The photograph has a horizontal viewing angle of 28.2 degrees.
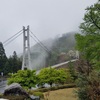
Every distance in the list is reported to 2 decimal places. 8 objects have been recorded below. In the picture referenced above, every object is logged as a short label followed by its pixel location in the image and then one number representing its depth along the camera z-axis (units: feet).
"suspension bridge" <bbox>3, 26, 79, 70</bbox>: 108.36
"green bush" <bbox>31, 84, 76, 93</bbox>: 58.94
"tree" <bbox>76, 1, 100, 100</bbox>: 33.50
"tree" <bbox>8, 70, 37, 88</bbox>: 59.71
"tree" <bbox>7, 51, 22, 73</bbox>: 129.84
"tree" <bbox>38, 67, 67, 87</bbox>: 67.34
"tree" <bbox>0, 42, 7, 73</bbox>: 132.26
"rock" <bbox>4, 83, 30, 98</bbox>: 36.58
